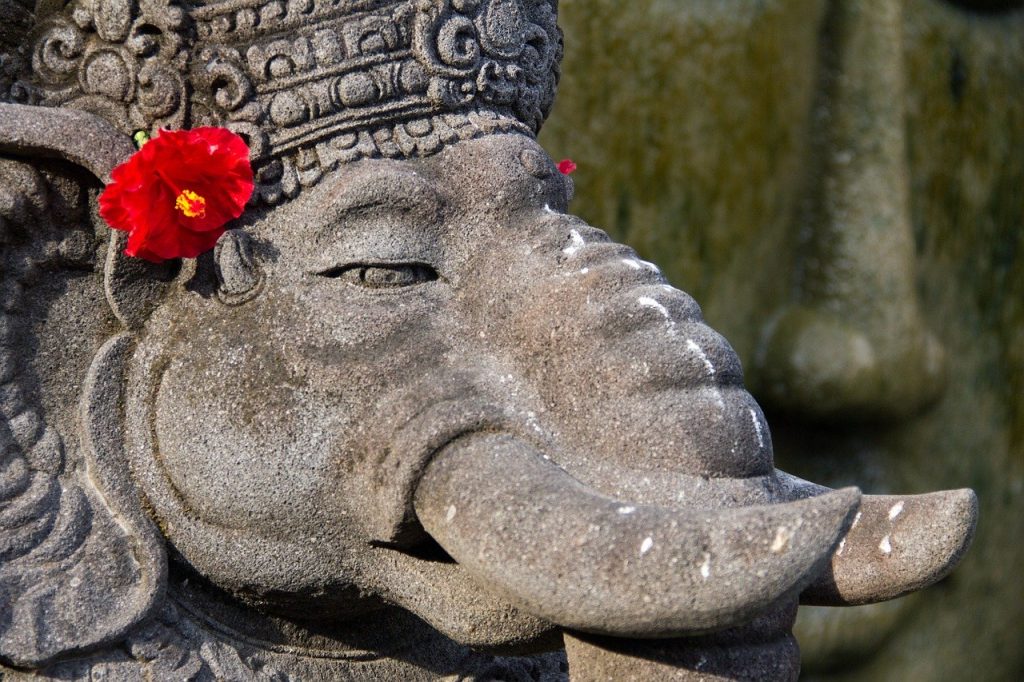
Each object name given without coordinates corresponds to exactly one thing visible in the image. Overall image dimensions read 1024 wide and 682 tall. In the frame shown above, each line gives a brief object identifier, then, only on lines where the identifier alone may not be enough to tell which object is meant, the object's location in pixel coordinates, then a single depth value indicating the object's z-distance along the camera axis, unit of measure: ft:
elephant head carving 14.35
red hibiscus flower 14.54
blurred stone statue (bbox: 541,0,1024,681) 18.62
